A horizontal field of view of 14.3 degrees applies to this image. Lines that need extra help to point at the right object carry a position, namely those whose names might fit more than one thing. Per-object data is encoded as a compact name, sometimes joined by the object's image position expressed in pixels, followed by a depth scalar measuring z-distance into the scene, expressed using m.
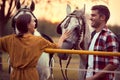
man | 5.69
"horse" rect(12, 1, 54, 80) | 6.12
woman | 4.91
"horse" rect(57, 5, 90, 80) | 5.95
